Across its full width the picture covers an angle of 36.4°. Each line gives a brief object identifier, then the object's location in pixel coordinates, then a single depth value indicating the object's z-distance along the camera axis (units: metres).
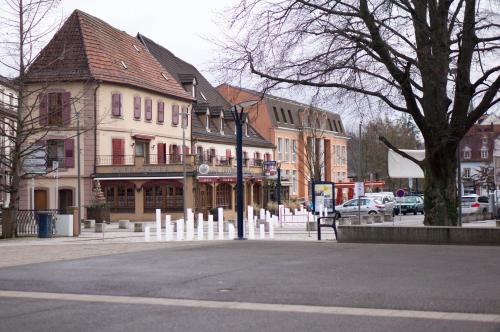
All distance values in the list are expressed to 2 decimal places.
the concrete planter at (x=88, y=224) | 44.50
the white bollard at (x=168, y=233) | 30.77
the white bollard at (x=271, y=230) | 29.46
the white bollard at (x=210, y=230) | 30.09
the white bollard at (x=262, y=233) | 29.32
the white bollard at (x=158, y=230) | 30.33
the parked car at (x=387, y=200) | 54.44
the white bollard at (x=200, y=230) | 29.93
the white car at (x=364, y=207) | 53.56
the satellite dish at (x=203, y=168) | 51.53
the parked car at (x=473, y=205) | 50.47
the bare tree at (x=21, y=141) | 32.06
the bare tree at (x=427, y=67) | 20.11
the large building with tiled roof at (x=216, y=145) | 57.22
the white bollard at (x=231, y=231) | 30.12
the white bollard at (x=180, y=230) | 30.50
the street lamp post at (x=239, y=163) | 24.30
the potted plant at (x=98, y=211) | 49.31
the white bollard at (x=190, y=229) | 29.98
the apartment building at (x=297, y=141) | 75.88
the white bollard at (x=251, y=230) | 29.14
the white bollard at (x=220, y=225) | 30.48
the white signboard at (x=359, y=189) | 42.14
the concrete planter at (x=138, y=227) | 38.69
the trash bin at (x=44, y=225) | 33.03
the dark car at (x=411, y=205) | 62.34
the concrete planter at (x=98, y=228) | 39.31
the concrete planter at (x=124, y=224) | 42.94
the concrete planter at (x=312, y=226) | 35.50
